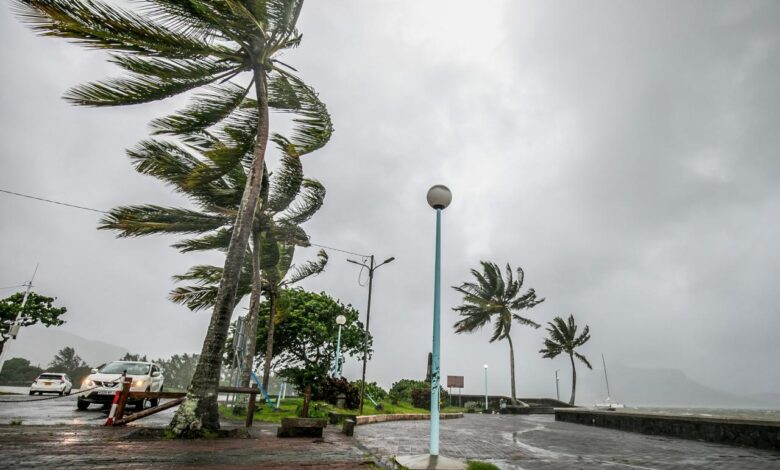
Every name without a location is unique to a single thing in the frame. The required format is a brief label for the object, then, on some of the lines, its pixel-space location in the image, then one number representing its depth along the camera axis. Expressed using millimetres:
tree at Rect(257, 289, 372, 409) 26141
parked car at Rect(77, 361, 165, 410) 11344
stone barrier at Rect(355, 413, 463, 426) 13202
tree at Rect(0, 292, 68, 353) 23203
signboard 31550
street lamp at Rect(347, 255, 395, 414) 17528
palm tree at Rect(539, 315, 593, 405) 38625
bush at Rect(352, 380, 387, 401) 22694
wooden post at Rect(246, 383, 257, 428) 9227
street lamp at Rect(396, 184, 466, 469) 4742
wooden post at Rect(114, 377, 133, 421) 8352
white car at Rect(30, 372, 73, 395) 19152
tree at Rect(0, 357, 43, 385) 41500
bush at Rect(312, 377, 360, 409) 16812
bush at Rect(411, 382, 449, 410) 26517
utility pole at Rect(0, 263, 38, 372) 19373
